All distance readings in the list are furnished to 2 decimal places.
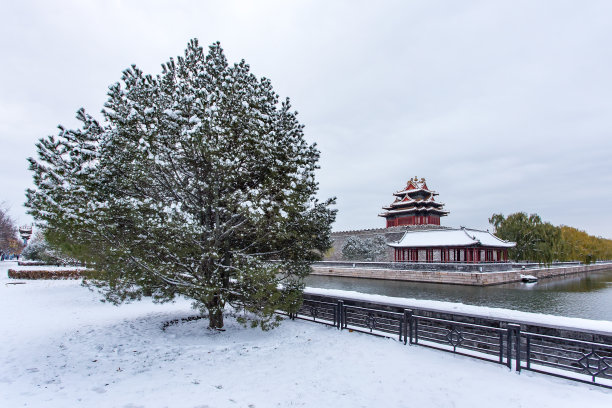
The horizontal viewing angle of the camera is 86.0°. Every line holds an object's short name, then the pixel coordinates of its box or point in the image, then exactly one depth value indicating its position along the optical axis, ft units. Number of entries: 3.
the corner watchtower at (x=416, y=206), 169.29
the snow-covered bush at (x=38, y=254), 69.14
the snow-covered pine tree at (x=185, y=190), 21.53
